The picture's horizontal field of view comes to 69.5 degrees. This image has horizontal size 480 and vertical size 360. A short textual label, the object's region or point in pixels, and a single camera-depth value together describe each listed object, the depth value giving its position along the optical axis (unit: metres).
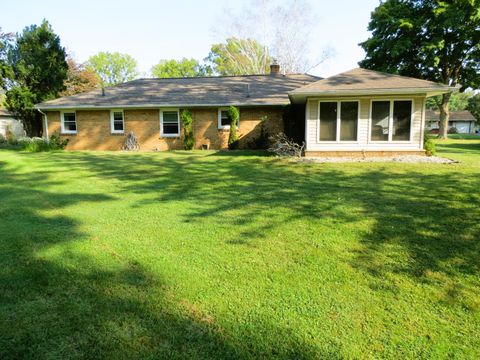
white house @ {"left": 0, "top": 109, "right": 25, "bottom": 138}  29.33
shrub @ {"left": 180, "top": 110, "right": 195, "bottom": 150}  17.81
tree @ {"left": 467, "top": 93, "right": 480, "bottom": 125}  62.27
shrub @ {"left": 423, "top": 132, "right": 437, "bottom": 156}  13.18
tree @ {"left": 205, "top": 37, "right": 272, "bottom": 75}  37.31
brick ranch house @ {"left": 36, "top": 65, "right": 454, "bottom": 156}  12.83
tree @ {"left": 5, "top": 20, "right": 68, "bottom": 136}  21.77
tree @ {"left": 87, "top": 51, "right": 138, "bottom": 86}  63.53
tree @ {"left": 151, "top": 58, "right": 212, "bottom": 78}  60.19
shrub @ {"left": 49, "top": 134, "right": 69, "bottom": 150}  18.06
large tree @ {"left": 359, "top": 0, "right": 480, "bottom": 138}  24.95
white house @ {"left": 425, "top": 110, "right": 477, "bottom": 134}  64.39
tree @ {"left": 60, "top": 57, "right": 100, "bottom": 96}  33.81
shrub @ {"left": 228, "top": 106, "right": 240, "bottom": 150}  17.34
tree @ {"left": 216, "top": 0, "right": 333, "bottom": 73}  34.94
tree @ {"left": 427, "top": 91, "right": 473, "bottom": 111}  92.49
